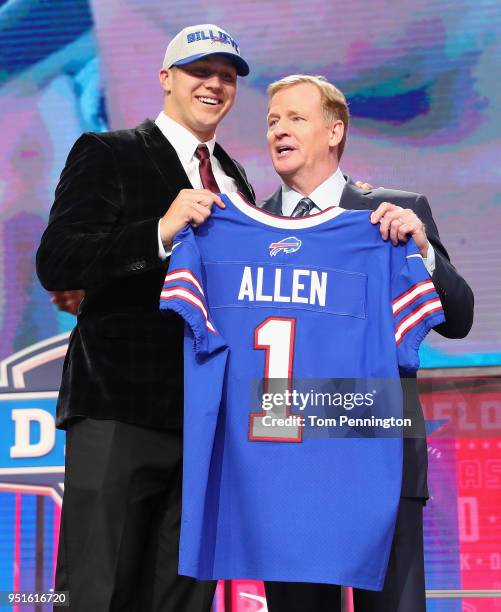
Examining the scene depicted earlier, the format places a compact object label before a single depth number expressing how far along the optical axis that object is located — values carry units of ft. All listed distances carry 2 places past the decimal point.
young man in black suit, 29.46
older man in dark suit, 29.19
